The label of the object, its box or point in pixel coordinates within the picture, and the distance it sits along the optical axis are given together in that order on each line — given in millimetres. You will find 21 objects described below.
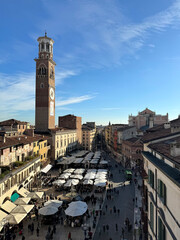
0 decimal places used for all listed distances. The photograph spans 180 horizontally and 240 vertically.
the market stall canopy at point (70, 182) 34094
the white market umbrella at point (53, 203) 24988
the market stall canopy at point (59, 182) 35525
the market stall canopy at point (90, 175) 38438
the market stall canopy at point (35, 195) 28359
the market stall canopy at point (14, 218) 20859
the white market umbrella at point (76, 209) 23031
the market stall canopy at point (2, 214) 21272
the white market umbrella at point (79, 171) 42750
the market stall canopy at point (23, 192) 29097
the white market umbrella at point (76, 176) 39156
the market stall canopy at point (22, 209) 22984
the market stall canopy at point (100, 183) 34478
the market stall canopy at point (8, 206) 23395
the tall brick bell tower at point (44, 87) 62000
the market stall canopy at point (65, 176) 38806
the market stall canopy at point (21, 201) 25581
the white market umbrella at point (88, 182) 35297
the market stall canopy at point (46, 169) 43031
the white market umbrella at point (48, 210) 23141
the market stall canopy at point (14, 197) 26959
